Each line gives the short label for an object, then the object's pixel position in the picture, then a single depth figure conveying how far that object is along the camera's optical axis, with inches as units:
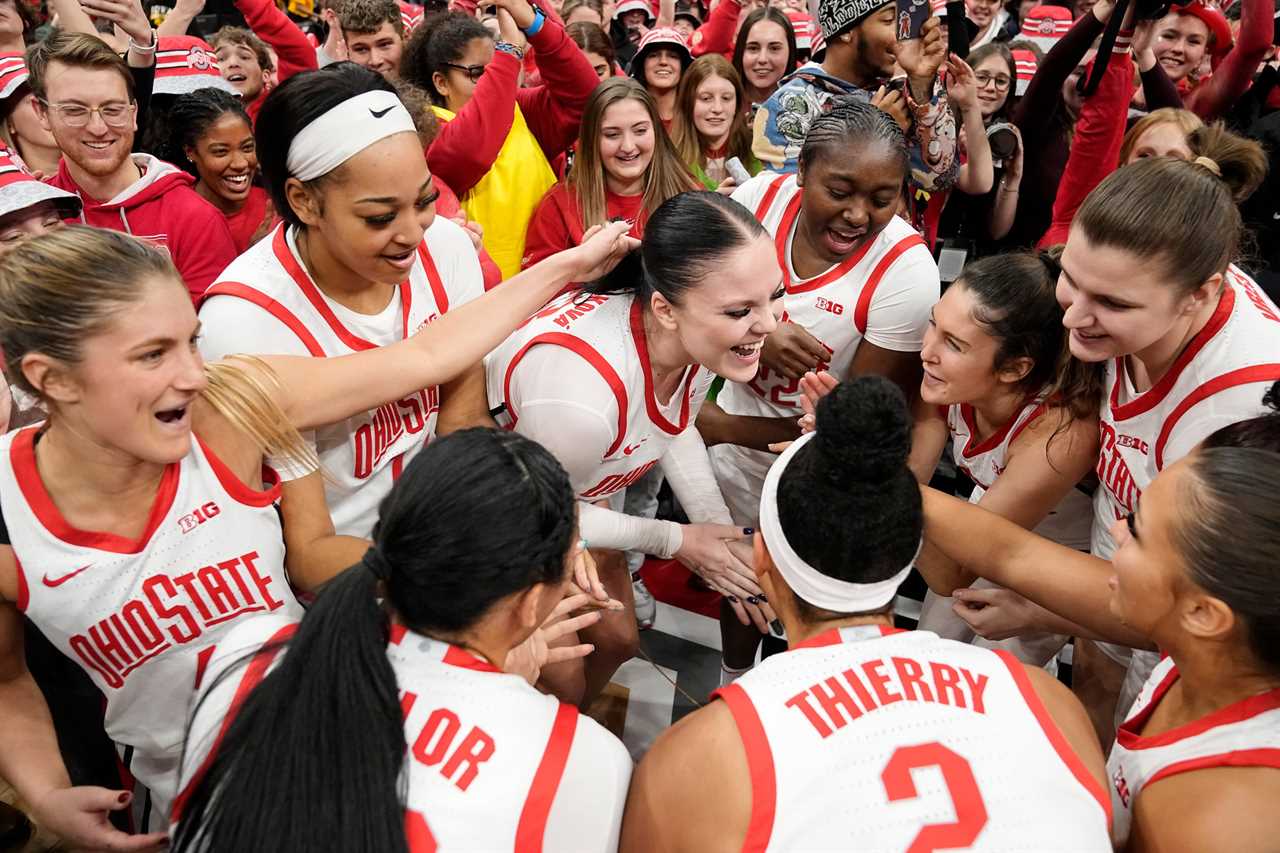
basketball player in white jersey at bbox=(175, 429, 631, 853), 46.8
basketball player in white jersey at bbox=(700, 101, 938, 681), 102.7
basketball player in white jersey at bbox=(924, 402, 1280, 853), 51.4
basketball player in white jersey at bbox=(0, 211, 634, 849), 60.9
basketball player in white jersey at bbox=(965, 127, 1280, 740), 73.9
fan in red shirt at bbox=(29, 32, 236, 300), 114.3
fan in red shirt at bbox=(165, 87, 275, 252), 135.3
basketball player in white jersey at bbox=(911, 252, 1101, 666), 90.5
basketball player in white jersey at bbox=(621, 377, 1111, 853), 48.6
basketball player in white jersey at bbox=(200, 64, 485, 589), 79.0
